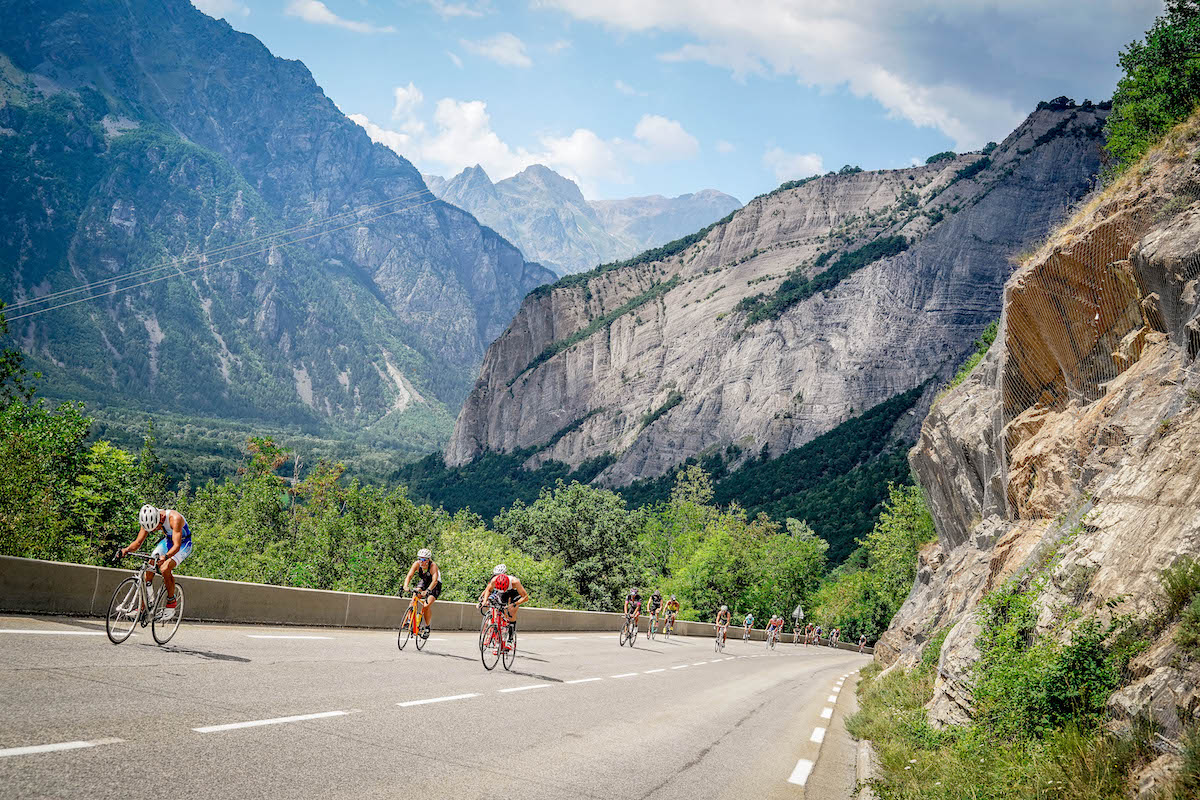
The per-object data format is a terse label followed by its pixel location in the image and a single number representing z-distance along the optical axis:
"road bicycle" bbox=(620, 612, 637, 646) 27.45
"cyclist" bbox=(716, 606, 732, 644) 34.22
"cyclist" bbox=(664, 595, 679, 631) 36.38
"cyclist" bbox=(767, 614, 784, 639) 46.77
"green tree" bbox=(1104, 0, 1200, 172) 20.69
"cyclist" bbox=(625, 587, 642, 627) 27.83
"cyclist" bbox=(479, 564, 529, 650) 14.89
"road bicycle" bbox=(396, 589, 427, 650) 15.28
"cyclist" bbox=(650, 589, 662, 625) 32.29
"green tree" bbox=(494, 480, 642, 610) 52.06
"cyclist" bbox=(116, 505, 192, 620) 10.23
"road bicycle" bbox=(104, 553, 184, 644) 10.03
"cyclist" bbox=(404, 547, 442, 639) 15.05
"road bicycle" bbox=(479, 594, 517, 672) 14.45
